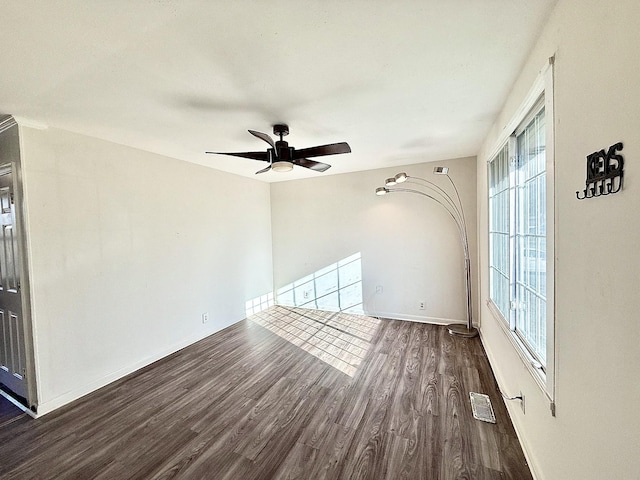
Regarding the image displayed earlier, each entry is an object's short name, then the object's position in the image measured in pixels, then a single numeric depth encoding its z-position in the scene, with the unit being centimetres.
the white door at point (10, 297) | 237
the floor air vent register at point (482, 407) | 211
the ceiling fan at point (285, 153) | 229
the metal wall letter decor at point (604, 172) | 85
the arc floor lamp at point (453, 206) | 379
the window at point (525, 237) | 163
